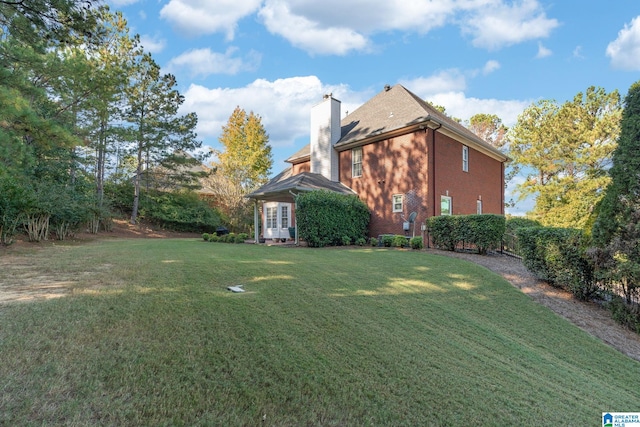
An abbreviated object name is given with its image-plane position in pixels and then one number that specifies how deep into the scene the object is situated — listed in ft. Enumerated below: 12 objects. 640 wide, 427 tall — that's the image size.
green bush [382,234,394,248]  42.16
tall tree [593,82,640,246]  17.70
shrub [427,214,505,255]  34.58
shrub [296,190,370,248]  40.86
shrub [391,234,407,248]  40.98
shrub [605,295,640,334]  17.54
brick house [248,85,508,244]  47.62
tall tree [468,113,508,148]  99.96
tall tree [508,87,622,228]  64.95
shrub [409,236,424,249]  39.52
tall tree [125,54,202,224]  75.15
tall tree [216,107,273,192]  93.40
